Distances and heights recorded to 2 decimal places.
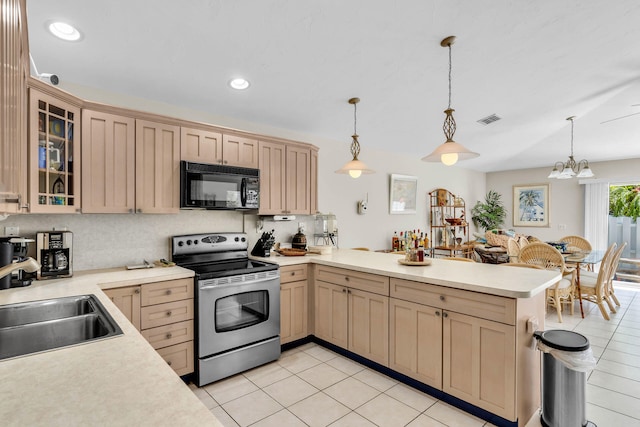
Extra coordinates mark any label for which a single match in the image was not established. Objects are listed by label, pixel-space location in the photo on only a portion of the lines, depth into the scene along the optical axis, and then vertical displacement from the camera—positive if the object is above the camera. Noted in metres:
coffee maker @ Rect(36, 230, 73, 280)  2.31 -0.32
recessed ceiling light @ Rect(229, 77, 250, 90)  2.88 +1.18
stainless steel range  2.56 -0.86
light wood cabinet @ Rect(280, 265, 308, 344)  3.15 -0.94
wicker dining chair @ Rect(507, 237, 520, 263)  4.88 -0.60
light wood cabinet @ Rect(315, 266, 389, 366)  2.68 -0.93
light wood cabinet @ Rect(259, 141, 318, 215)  3.48 +0.37
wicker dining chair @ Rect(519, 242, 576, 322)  4.04 -0.66
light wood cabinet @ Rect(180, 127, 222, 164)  2.92 +0.62
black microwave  2.88 +0.23
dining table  4.22 -0.64
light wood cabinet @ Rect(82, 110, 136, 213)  2.43 +0.38
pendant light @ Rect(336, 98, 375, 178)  3.20 +0.44
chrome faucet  1.19 -0.22
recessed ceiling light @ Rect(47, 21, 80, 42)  2.01 +1.17
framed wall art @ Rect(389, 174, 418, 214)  5.36 +0.31
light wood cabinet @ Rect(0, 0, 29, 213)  0.69 +0.29
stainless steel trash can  1.90 -1.05
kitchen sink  1.42 -0.57
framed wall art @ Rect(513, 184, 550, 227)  7.23 +0.17
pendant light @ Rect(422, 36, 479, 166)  2.42 +0.46
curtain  6.43 -0.03
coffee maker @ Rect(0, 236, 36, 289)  2.01 -0.31
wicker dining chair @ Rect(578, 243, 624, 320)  4.19 -0.95
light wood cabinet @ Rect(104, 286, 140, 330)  2.26 -0.66
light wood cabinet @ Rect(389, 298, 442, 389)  2.31 -1.00
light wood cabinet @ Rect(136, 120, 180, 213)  2.69 +0.38
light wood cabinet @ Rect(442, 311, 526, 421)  1.95 -0.99
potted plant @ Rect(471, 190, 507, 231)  7.54 -0.06
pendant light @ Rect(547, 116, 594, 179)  4.81 +0.62
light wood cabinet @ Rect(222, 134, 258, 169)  3.18 +0.62
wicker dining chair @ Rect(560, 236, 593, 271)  5.33 -0.56
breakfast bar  1.97 -0.84
